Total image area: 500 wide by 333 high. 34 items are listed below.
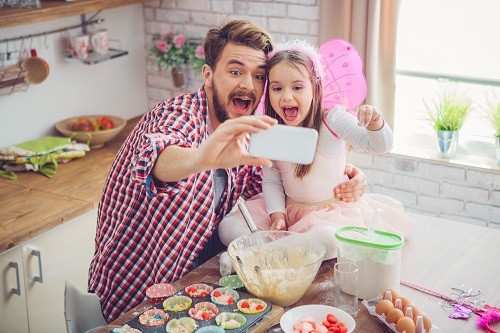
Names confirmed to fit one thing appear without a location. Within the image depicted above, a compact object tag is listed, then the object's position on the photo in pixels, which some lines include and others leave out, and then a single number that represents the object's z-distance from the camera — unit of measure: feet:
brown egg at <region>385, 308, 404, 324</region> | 5.53
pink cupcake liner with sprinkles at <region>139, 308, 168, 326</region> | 5.57
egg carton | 5.50
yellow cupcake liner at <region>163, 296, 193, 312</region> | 5.78
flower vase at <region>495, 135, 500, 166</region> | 10.48
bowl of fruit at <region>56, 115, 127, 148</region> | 11.24
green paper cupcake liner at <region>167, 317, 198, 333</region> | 5.45
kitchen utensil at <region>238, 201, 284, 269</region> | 6.47
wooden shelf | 9.45
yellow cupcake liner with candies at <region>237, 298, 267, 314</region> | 5.70
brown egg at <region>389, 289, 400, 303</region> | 5.79
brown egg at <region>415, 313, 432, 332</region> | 5.55
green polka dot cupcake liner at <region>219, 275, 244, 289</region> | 6.18
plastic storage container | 5.98
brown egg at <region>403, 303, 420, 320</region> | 5.57
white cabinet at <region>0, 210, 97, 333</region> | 8.89
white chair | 6.52
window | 10.65
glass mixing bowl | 5.84
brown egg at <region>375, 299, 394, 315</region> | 5.64
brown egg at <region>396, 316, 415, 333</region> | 5.43
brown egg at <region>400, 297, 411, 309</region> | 5.68
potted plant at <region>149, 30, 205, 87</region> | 12.23
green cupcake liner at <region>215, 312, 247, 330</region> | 5.46
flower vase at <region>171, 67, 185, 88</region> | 12.58
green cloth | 10.67
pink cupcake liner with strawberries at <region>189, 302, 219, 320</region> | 5.62
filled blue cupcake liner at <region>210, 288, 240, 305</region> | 5.84
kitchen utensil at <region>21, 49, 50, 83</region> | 10.82
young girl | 6.92
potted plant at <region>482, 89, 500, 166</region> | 10.39
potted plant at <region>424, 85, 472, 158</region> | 10.70
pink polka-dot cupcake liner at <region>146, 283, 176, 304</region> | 6.02
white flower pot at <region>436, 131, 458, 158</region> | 10.87
